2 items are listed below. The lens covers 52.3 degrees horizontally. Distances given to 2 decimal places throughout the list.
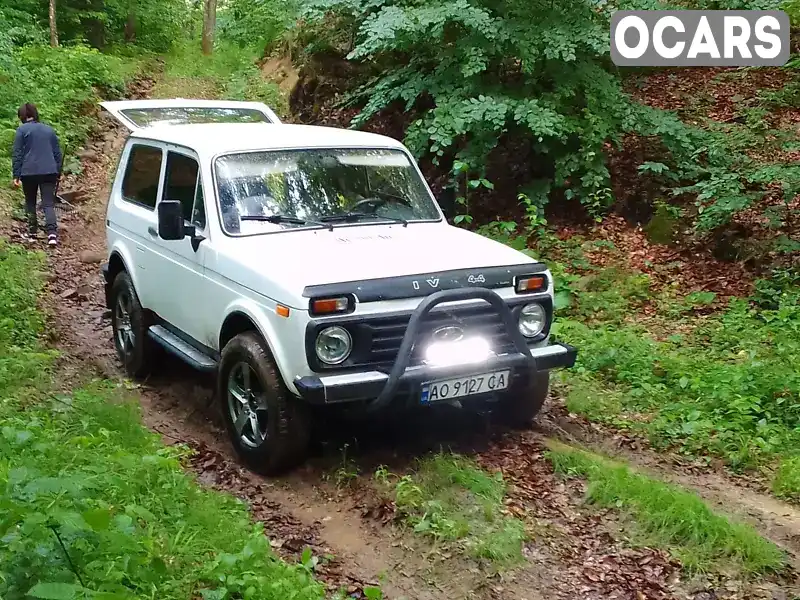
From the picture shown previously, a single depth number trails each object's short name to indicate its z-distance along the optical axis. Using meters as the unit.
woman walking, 10.47
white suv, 4.48
